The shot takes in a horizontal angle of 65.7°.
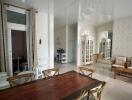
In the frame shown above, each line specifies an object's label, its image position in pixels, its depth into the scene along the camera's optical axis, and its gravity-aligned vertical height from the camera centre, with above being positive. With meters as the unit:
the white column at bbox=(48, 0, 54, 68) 4.63 +0.54
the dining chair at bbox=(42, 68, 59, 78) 2.55 -0.65
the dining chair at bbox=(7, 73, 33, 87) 2.02 -0.69
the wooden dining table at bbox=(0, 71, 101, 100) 1.48 -0.70
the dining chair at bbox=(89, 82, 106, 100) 1.66 -0.71
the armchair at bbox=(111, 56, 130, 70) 5.02 -0.77
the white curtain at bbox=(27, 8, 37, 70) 3.99 +0.26
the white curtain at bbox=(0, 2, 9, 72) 3.28 +0.18
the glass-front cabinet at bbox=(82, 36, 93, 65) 6.62 -0.16
